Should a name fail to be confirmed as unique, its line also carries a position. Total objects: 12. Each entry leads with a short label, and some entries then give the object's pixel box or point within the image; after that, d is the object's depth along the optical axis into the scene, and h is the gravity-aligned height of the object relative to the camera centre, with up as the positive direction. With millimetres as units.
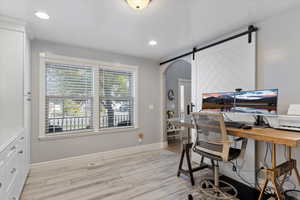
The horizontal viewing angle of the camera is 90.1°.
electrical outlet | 3848 -991
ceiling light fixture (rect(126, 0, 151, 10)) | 1624 +1050
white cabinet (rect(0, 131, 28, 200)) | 1362 -771
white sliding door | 2217 +465
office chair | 1632 -528
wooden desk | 1311 -372
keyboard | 1821 -321
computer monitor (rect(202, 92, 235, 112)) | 2285 -46
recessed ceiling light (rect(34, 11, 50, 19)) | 1966 +1111
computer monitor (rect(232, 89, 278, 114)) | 1786 -33
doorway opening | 4992 +126
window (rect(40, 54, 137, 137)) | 2902 +16
